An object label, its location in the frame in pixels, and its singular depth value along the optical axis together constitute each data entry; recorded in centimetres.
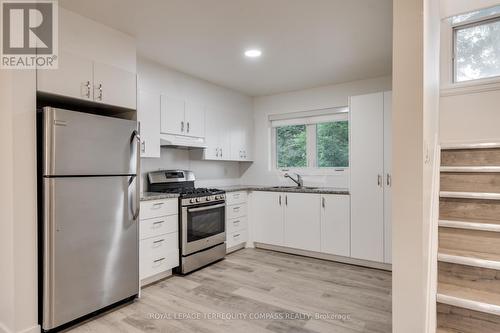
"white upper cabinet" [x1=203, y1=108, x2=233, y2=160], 409
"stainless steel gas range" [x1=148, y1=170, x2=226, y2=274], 326
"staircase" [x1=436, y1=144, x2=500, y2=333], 164
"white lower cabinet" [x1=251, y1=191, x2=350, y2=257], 369
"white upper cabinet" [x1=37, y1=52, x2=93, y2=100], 212
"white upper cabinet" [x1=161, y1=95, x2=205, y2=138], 346
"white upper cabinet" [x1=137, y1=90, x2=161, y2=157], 317
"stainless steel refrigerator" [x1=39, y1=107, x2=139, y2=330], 204
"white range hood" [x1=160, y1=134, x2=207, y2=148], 342
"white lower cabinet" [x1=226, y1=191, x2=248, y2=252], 407
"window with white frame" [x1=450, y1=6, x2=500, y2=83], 343
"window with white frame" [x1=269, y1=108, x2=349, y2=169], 441
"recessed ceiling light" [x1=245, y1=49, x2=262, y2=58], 311
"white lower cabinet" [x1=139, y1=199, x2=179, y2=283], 286
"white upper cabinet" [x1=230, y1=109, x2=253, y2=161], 462
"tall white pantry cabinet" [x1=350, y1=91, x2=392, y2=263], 337
